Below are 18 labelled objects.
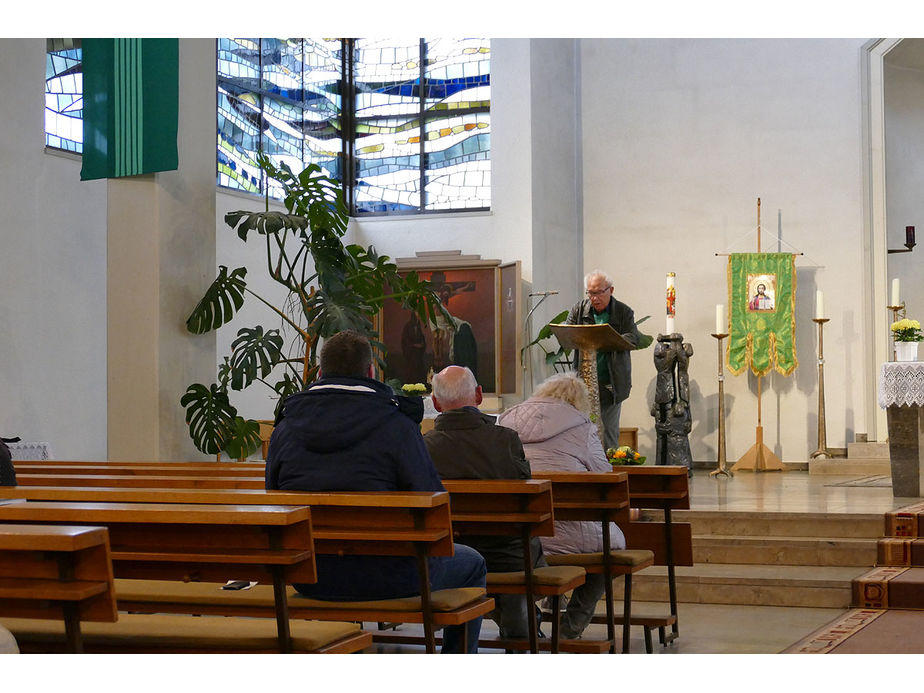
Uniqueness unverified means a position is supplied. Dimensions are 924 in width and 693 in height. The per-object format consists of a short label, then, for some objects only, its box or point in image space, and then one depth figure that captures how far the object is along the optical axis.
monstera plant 6.88
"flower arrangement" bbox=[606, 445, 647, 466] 6.16
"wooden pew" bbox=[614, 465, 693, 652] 5.15
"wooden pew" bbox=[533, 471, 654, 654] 4.52
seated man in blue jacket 3.52
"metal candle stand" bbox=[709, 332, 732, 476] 10.95
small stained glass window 9.35
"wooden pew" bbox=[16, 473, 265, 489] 4.10
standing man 7.99
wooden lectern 7.36
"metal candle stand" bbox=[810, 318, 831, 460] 11.27
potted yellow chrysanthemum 8.31
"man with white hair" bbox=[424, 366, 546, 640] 4.23
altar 7.76
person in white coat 4.83
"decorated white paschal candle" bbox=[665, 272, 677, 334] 10.44
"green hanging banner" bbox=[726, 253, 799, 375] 11.60
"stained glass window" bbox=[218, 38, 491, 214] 12.24
